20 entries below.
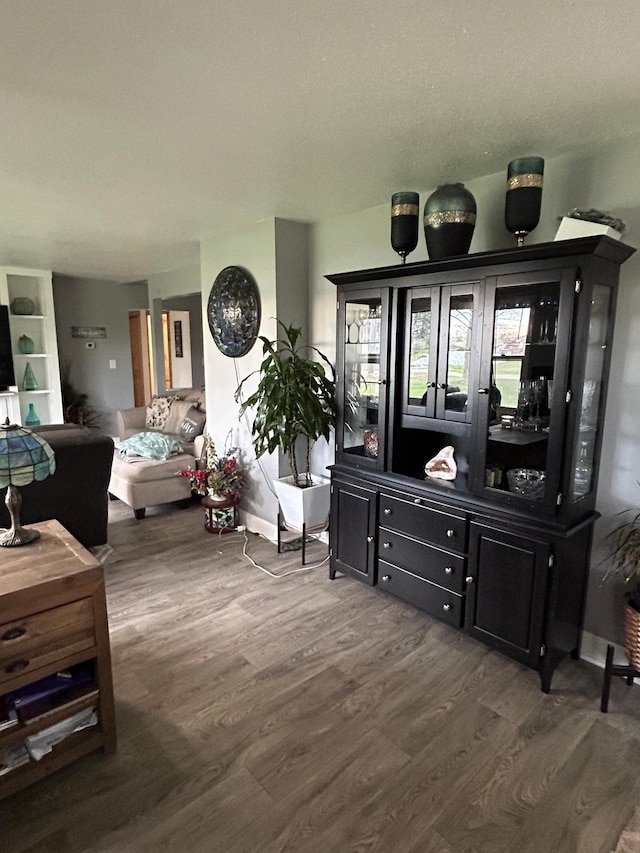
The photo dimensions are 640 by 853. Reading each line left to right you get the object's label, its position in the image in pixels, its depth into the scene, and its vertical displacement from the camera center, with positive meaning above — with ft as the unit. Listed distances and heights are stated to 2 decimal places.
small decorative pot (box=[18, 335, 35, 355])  19.51 +0.10
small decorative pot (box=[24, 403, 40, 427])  19.54 -2.81
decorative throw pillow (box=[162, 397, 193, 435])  16.85 -2.32
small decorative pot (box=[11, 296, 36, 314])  19.29 +1.65
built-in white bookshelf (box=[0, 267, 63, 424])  19.29 -0.13
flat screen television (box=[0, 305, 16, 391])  18.56 -0.32
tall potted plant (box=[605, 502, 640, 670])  6.82 -3.24
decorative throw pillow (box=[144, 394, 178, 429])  17.82 -2.31
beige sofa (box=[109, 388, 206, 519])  13.93 -3.72
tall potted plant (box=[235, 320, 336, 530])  10.27 -1.35
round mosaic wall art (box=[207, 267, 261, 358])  12.24 +0.95
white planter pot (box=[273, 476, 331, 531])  10.93 -3.45
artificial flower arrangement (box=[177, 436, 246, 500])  12.76 -3.30
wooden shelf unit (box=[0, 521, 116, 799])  5.20 -3.15
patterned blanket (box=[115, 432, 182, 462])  14.70 -2.97
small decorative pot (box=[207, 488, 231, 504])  12.85 -3.82
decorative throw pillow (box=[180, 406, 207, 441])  15.97 -2.46
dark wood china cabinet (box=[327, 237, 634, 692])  6.89 -1.25
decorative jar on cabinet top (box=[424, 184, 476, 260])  7.68 +2.03
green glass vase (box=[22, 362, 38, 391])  19.53 -1.27
